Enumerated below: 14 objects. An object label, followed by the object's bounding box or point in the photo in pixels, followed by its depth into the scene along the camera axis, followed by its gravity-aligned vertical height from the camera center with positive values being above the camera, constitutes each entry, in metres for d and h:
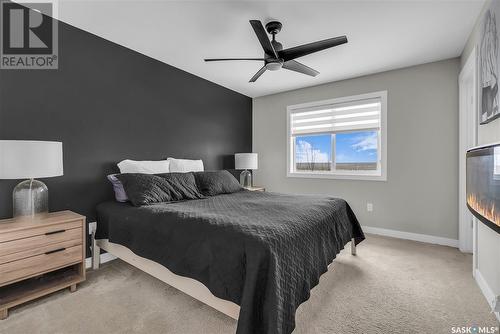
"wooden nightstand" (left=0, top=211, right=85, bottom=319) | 1.69 -0.70
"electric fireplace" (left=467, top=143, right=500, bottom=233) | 1.37 -0.13
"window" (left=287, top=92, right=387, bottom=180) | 3.72 +0.49
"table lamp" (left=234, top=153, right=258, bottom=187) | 4.33 +0.09
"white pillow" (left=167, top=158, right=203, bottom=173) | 3.22 +0.01
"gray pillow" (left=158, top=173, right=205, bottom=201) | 2.62 -0.23
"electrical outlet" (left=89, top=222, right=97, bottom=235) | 2.51 -0.65
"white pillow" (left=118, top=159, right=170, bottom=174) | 2.71 +0.00
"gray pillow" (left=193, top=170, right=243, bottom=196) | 3.03 -0.23
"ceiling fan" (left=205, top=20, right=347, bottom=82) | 2.08 +1.12
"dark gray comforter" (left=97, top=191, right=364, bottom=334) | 1.24 -0.54
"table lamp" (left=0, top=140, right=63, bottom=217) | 1.71 -0.01
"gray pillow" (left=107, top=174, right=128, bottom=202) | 2.51 -0.25
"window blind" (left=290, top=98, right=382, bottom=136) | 3.75 +0.84
